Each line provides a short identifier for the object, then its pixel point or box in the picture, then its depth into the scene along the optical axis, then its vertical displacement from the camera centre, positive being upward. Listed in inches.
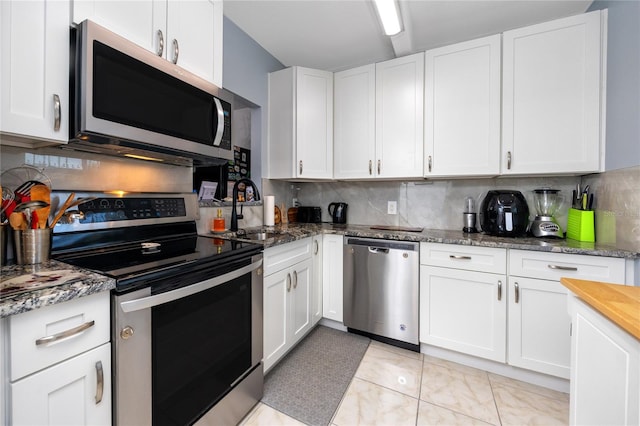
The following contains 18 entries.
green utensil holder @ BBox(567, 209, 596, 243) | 66.7 -3.4
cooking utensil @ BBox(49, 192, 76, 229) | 41.1 -0.1
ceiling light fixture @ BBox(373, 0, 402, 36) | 64.1 +51.3
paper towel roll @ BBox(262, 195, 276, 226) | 92.4 +0.4
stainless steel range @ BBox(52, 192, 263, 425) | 33.8 -15.3
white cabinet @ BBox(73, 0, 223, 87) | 41.5 +33.6
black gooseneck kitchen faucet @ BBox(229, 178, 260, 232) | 75.5 -1.2
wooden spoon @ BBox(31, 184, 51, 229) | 38.7 +1.5
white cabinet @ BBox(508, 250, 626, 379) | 60.7 -23.2
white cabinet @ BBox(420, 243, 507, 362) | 67.8 -24.0
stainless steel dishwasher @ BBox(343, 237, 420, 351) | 77.7 -24.5
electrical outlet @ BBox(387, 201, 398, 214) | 102.6 +1.6
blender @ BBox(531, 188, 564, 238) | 71.6 +0.1
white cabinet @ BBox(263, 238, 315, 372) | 63.3 -23.7
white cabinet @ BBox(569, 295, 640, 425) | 24.9 -17.7
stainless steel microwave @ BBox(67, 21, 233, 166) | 37.8 +18.2
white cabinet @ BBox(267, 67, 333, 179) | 95.0 +32.3
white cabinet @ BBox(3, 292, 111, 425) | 25.5 -16.8
